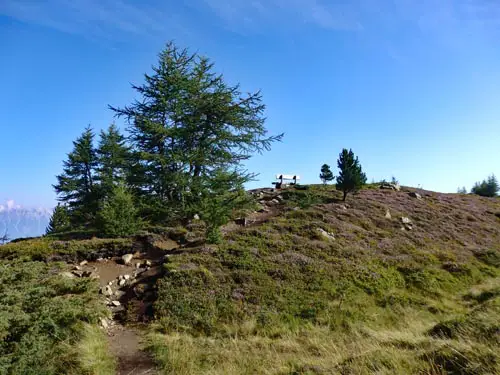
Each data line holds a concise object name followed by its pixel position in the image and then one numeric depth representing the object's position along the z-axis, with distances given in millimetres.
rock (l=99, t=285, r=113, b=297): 11605
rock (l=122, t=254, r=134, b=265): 14211
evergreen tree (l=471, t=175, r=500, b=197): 43256
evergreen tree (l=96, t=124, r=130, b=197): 31344
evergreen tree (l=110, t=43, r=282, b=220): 19453
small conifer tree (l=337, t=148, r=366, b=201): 24297
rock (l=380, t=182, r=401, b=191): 33781
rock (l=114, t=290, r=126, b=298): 11758
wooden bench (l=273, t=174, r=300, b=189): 31078
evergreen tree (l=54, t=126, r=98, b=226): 31231
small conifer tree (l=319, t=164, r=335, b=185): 28759
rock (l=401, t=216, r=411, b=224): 22672
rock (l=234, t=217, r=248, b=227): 20147
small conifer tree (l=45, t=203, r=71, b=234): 37219
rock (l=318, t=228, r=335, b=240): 17931
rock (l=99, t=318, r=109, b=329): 9445
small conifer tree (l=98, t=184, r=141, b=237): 16297
